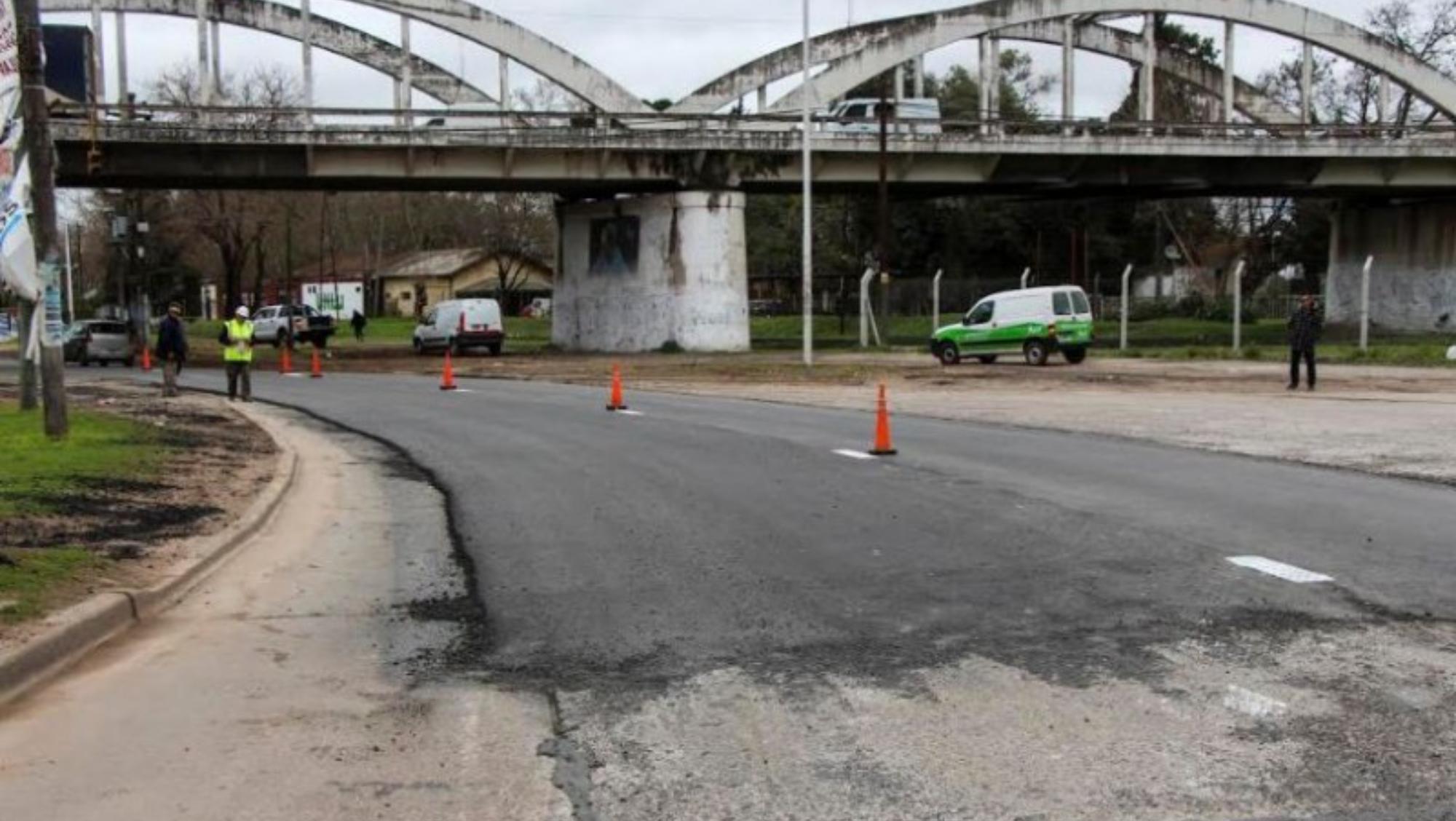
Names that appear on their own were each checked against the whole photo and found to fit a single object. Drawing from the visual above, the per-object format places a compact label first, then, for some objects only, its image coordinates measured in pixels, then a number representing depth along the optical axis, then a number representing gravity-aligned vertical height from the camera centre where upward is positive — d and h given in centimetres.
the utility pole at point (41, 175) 1455 +174
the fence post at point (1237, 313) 3581 -25
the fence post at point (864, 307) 4169 +4
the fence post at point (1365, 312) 3453 -26
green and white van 3319 -48
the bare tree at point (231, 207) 5653 +477
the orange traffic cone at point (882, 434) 1490 -145
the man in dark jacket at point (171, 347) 2470 -61
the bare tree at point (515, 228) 8056 +531
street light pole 3344 +205
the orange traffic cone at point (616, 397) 2209 -146
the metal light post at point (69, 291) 7606 +166
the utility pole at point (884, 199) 4094 +361
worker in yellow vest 2398 -65
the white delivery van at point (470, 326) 4466 -47
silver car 4159 -86
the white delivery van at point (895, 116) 4216 +672
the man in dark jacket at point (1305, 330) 2373 -50
